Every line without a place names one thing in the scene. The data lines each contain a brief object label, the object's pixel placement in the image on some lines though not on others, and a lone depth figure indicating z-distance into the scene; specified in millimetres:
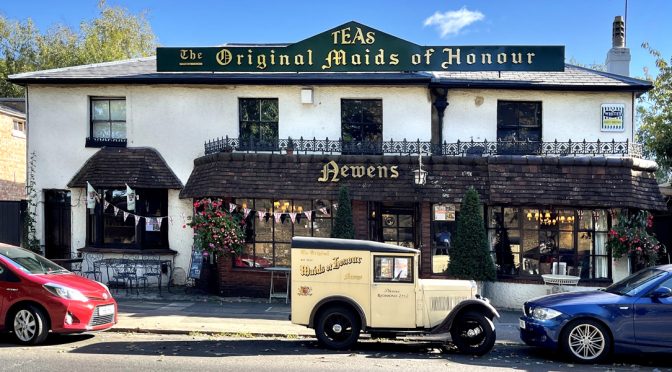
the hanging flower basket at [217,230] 13836
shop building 14070
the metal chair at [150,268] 15016
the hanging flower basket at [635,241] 13312
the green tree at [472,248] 13609
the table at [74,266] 15220
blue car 8375
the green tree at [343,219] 13859
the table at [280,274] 13727
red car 8781
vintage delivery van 9086
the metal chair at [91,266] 15148
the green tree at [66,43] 31656
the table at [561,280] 13200
